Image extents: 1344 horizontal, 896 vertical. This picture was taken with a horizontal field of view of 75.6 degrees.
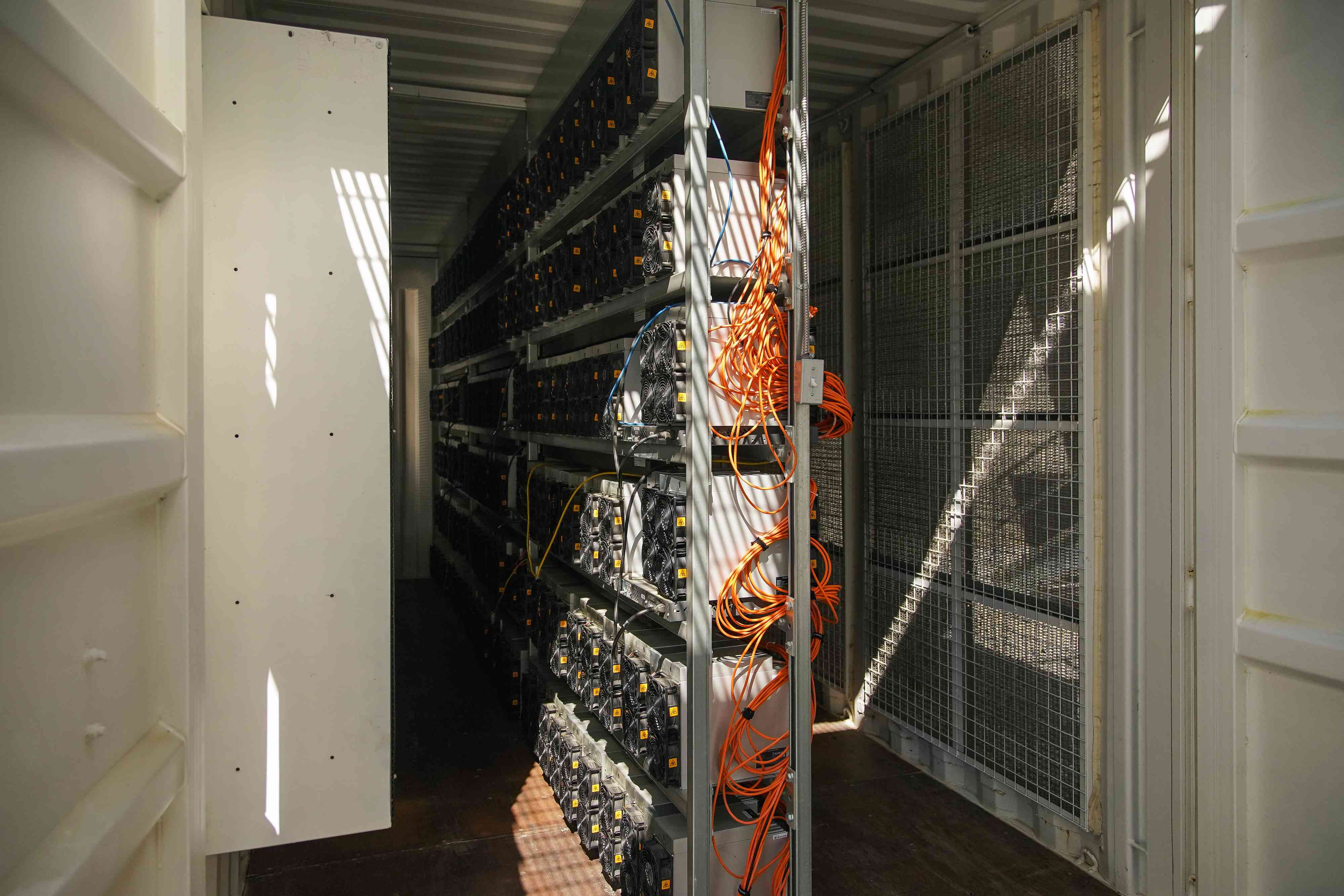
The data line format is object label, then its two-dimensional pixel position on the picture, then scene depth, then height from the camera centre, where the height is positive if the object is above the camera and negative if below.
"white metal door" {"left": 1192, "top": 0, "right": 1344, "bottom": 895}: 1.62 -0.03
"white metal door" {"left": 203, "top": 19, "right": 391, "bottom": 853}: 2.55 -0.01
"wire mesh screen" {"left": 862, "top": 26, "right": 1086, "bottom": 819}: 3.65 +0.04
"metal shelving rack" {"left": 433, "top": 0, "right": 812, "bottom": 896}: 2.91 -0.19
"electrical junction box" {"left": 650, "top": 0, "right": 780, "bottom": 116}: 3.05 +1.35
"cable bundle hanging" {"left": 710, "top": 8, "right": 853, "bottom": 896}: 3.00 -0.14
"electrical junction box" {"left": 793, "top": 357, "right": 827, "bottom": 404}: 2.87 +0.17
